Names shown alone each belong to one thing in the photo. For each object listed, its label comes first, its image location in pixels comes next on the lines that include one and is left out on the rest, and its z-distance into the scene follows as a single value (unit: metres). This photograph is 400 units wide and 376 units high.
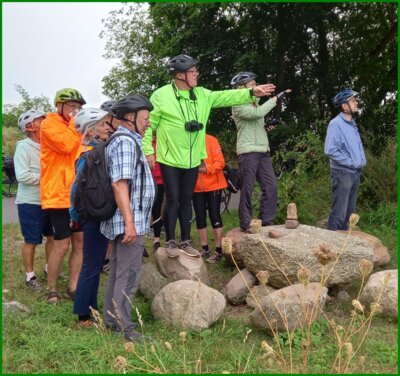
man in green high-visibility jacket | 5.31
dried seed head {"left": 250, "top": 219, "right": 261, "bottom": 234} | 3.29
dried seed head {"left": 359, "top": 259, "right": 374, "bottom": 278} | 2.97
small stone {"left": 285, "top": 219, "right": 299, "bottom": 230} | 5.73
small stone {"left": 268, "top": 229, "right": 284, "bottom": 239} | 5.40
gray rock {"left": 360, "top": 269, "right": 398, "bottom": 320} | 4.79
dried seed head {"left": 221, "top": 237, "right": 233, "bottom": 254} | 3.06
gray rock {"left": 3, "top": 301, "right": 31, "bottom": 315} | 4.72
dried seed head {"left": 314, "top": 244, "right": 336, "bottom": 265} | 3.07
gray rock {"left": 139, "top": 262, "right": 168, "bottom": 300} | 5.32
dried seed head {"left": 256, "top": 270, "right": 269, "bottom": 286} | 3.16
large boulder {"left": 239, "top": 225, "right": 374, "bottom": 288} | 5.08
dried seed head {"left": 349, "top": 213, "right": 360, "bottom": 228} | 3.11
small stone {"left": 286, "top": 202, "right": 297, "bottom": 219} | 5.78
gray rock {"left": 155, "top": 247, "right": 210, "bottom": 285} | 5.41
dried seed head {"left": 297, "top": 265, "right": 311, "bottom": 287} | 2.89
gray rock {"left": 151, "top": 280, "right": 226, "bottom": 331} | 4.42
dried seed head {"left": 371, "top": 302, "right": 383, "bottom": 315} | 2.89
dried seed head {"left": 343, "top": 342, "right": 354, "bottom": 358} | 2.68
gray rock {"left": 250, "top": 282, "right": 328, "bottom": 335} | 4.19
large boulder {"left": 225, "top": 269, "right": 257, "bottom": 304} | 5.37
